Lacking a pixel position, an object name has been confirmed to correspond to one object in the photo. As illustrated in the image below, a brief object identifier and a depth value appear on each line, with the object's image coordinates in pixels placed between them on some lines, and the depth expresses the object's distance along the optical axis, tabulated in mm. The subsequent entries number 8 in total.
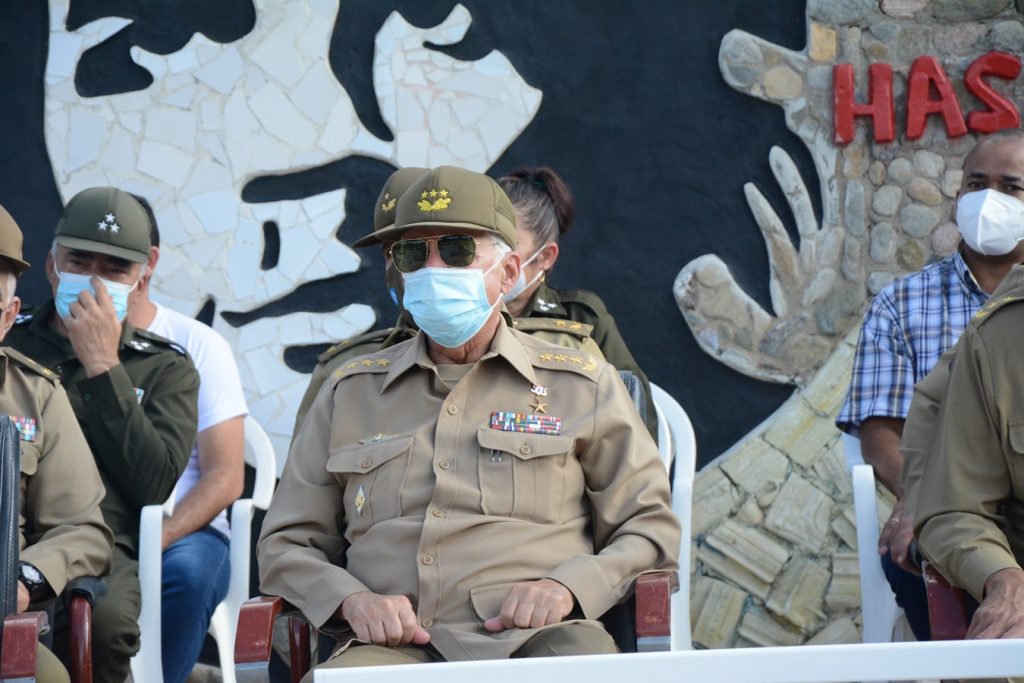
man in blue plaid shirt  7555
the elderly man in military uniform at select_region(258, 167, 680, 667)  5742
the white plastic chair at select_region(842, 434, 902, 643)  7187
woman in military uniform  8070
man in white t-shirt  7727
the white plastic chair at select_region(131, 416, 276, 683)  7324
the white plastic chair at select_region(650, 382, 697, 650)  7617
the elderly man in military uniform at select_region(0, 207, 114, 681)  6504
